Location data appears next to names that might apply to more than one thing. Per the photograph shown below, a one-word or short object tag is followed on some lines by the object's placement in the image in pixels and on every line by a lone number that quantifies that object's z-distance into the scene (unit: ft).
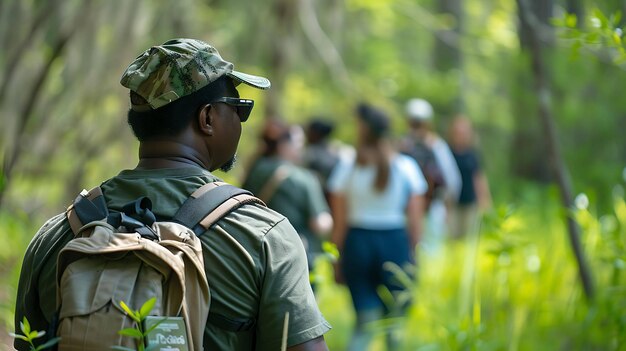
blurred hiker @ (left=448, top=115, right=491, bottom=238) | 73.10
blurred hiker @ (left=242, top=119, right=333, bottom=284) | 42.68
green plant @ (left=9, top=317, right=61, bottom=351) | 14.51
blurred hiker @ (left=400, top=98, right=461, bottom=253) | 64.59
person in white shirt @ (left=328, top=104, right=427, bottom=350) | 43.65
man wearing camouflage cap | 15.58
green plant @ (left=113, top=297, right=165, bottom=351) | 14.06
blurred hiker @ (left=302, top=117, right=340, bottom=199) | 56.70
